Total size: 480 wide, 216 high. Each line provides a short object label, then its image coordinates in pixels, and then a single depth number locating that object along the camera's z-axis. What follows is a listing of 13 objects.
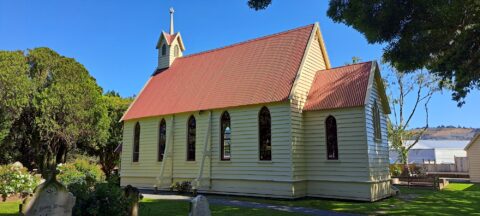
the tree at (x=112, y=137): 42.41
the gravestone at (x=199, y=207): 9.34
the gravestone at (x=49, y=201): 8.50
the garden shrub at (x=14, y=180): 18.87
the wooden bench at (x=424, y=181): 25.18
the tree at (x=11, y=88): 31.47
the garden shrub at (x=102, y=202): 10.26
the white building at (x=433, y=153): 61.72
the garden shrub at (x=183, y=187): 22.39
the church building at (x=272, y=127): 18.94
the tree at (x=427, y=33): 11.70
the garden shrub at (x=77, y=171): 24.03
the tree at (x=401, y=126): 38.75
